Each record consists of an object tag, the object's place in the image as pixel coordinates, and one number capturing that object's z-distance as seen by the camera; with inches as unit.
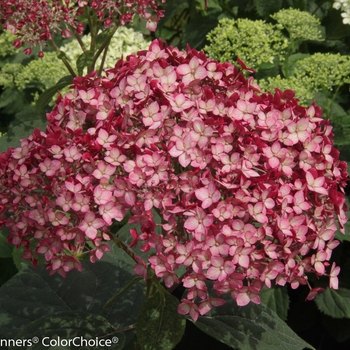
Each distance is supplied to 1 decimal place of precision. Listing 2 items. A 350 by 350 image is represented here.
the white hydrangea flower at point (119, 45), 36.3
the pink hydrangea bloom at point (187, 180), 19.7
